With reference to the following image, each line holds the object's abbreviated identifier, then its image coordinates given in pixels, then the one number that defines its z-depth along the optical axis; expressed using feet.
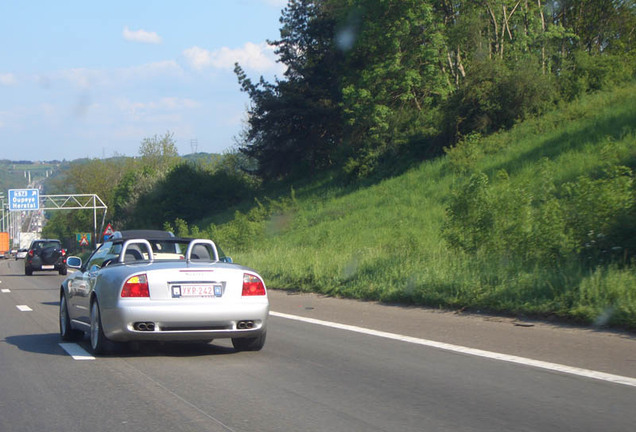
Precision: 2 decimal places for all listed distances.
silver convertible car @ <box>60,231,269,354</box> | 27.86
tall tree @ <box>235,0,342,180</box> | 186.19
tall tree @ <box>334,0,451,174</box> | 149.59
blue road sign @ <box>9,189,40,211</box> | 208.95
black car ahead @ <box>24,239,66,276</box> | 116.98
